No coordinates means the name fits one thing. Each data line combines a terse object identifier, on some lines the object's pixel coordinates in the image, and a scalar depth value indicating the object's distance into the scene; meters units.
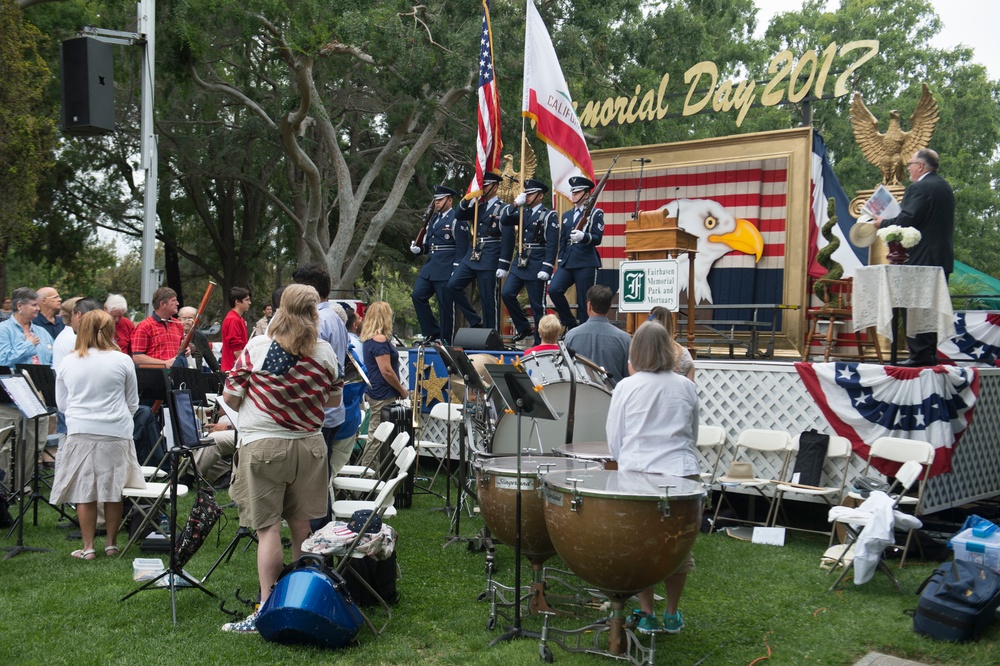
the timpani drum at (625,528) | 3.97
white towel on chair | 5.96
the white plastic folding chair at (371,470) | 7.34
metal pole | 10.72
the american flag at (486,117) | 11.29
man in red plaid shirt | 8.38
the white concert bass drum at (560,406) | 6.38
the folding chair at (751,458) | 7.84
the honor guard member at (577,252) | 10.60
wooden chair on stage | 9.02
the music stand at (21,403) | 6.24
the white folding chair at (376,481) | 6.29
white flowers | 7.46
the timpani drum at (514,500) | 4.95
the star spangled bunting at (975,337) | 12.22
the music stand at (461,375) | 5.65
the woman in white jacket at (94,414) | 6.06
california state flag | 10.88
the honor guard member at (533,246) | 11.03
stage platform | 7.76
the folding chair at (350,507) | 5.67
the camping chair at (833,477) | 7.55
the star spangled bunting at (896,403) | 7.26
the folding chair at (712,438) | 8.23
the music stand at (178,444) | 5.16
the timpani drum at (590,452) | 5.29
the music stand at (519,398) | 4.59
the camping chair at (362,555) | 4.84
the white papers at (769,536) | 7.51
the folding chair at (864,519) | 6.11
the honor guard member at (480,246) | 11.46
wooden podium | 9.00
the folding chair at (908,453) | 6.92
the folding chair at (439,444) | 9.22
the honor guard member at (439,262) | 11.92
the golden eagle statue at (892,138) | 10.47
